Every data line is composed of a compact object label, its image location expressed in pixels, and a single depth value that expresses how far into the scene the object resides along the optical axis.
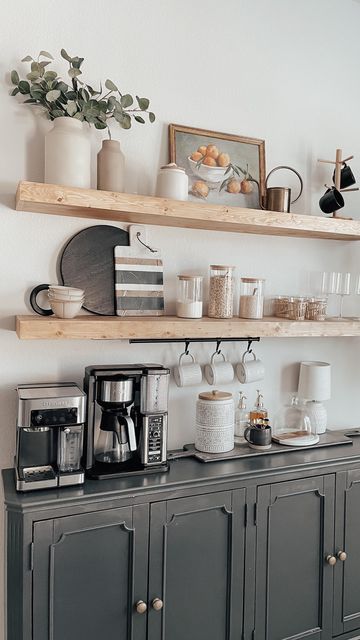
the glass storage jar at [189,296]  2.06
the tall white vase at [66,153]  1.80
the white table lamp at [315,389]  2.41
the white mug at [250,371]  2.27
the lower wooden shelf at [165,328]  1.74
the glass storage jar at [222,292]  2.13
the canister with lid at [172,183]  1.99
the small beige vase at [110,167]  1.92
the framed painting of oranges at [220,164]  2.17
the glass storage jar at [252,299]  2.20
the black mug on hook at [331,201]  2.32
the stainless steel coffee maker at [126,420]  1.85
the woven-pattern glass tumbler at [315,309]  2.32
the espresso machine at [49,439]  1.68
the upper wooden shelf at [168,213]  1.75
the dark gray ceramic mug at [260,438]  2.16
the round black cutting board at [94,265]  2.00
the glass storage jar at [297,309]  2.27
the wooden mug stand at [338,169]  2.37
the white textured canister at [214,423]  2.09
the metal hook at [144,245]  2.11
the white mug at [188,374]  2.15
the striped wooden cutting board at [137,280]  2.07
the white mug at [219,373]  2.21
